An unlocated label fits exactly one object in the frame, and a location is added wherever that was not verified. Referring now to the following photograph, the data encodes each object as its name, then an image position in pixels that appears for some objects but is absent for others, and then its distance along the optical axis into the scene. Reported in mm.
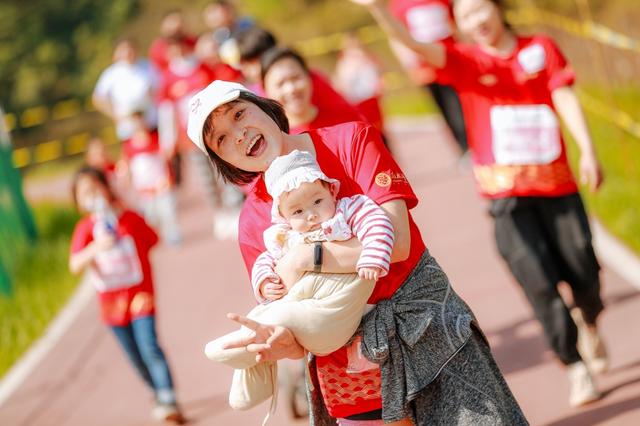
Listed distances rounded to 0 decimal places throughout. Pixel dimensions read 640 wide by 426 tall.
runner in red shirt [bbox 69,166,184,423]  14148
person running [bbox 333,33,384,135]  28875
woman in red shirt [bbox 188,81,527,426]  7344
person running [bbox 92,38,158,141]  25609
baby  7035
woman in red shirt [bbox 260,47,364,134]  10967
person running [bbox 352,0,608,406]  11094
